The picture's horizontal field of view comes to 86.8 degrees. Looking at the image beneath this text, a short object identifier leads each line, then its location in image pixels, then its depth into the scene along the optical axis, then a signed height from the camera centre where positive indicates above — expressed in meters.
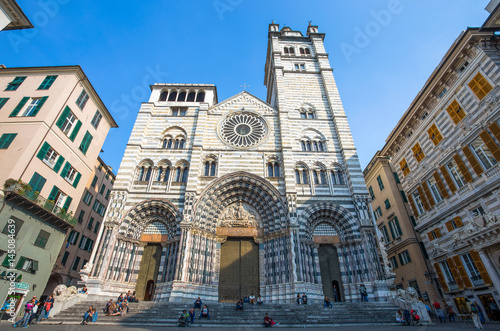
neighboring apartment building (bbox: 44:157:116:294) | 21.52 +7.10
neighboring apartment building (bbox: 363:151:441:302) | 19.73 +6.57
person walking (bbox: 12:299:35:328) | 11.01 +0.05
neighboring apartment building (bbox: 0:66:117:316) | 15.28 +10.56
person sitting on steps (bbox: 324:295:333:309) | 14.45 +0.72
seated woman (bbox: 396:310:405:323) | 12.35 +0.03
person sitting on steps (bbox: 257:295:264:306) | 15.46 +0.89
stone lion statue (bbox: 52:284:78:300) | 13.52 +1.24
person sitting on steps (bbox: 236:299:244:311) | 13.75 +0.57
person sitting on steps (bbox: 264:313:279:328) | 11.77 -0.14
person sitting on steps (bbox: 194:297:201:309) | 14.13 +0.68
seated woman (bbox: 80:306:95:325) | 11.82 +0.05
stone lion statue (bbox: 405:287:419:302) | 13.45 +1.01
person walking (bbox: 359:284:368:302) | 15.68 +1.24
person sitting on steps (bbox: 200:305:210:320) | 12.69 +0.20
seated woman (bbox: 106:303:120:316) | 12.68 +0.38
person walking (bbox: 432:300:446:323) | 14.94 +0.27
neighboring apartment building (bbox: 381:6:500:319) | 14.38 +8.32
